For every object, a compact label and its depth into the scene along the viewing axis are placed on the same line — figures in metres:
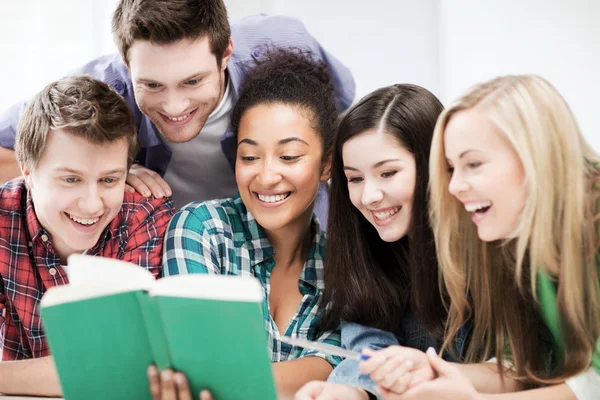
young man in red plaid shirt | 1.47
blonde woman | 1.14
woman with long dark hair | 1.48
